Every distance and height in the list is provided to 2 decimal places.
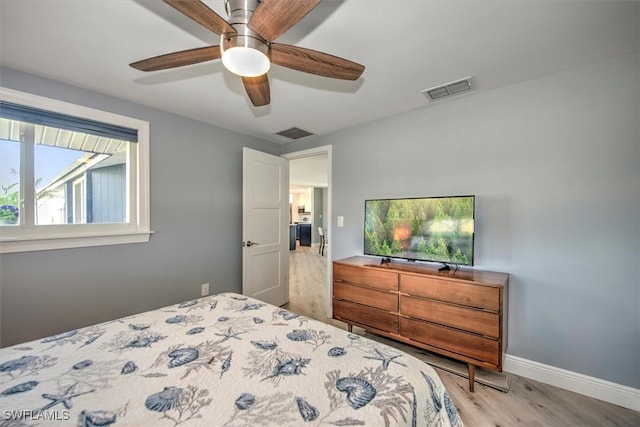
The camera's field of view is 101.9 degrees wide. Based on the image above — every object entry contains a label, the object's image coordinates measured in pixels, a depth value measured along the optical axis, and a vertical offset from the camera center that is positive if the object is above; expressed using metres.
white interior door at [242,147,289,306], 3.13 -0.24
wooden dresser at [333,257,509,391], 1.80 -0.78
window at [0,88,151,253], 1.89 +0.27
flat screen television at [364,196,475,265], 2.07 -0.17
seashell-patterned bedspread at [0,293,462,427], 0.77 -0.62
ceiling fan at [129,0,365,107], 1.00 +0.76
